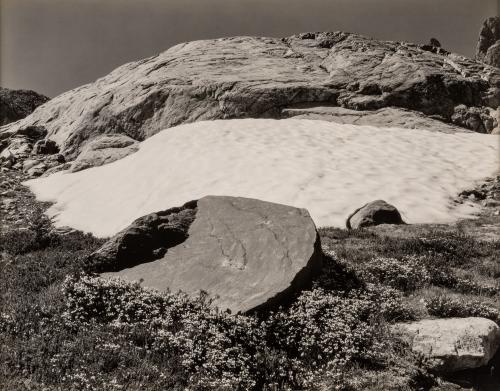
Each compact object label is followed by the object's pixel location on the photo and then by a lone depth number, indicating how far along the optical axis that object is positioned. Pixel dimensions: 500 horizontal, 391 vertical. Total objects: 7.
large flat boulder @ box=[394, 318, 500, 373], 8.09
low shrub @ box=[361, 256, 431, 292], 10.87
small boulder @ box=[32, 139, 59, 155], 32.66
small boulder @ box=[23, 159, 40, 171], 30.36
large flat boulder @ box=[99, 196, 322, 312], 9.36
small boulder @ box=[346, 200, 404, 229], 15.42
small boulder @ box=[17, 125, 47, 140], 36.50
